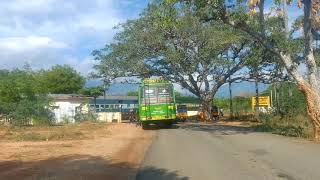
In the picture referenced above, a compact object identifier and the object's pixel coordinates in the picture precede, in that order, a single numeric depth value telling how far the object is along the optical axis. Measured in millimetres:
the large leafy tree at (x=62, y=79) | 45159
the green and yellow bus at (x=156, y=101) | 19542
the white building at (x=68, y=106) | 25511
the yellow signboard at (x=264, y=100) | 28091
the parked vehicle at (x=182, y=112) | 28824
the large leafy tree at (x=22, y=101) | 20700
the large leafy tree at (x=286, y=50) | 12084
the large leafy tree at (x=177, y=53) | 24208
